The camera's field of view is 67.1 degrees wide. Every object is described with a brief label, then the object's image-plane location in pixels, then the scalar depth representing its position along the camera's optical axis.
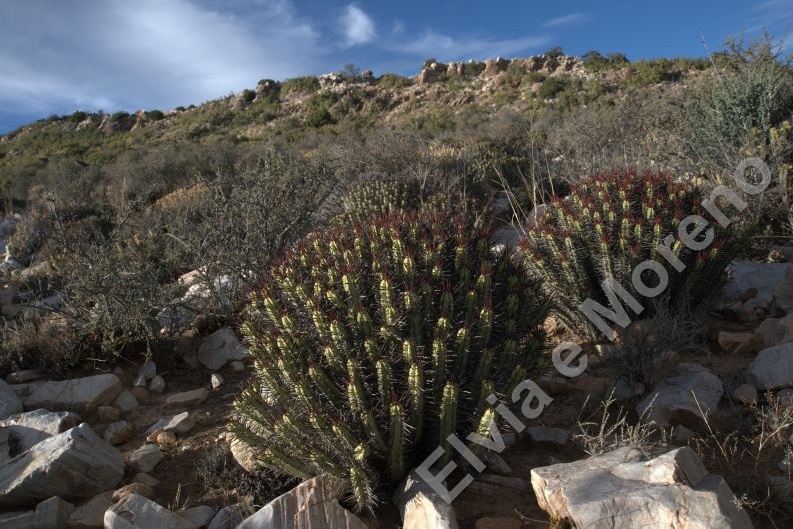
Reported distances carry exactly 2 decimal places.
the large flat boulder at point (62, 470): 3.35
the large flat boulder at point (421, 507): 2.65
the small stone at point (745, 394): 3.54
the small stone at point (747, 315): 4.88
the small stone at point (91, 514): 3.14
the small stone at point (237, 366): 5.29
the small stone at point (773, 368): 3.61
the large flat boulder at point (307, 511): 2.80
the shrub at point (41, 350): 5.24
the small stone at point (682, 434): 3.38
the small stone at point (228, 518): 3.07
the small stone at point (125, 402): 4.75
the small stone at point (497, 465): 3.29
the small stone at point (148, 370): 5.16
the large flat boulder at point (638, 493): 2.38
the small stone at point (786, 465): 2.90
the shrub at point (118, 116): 44.06
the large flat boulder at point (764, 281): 5.04
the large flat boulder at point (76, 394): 4.66
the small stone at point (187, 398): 4.74
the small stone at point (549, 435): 3.51
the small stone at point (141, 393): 4.94
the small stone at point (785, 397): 3.37
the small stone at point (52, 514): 3.13
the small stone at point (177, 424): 4.24
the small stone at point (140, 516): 2.95
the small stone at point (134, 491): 3.31
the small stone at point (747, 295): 5.15
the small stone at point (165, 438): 4.11
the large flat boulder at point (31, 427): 4.04
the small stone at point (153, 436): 4.18
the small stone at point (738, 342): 4.30
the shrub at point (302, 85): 42.94
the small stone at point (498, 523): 2.78
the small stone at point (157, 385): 5.05
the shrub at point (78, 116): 45.75
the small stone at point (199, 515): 3.10
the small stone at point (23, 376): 5.18
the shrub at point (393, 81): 40.56
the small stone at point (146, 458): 3.78
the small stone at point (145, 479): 3.57
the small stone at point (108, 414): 4.56
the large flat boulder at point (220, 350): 5.38
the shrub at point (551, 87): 30.40
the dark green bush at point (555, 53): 40.54
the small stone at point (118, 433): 4.20
